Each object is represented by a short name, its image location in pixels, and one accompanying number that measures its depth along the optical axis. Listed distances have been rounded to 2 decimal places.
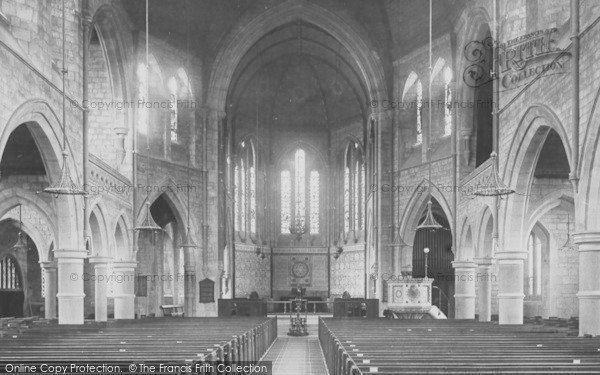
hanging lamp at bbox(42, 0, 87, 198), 13.80
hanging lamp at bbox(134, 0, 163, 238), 20.00
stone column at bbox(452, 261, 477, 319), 24.52
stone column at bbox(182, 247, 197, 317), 30.08
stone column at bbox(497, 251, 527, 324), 17.81
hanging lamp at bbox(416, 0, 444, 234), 19.05
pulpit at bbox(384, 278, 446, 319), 24.05
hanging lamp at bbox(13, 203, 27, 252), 22.13
